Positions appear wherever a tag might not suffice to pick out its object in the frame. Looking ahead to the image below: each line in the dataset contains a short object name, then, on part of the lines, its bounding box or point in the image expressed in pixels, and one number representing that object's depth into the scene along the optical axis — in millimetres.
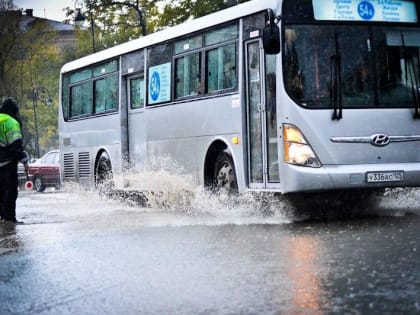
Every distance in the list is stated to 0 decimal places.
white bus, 11914
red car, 34531
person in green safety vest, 14375
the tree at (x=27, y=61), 53406
